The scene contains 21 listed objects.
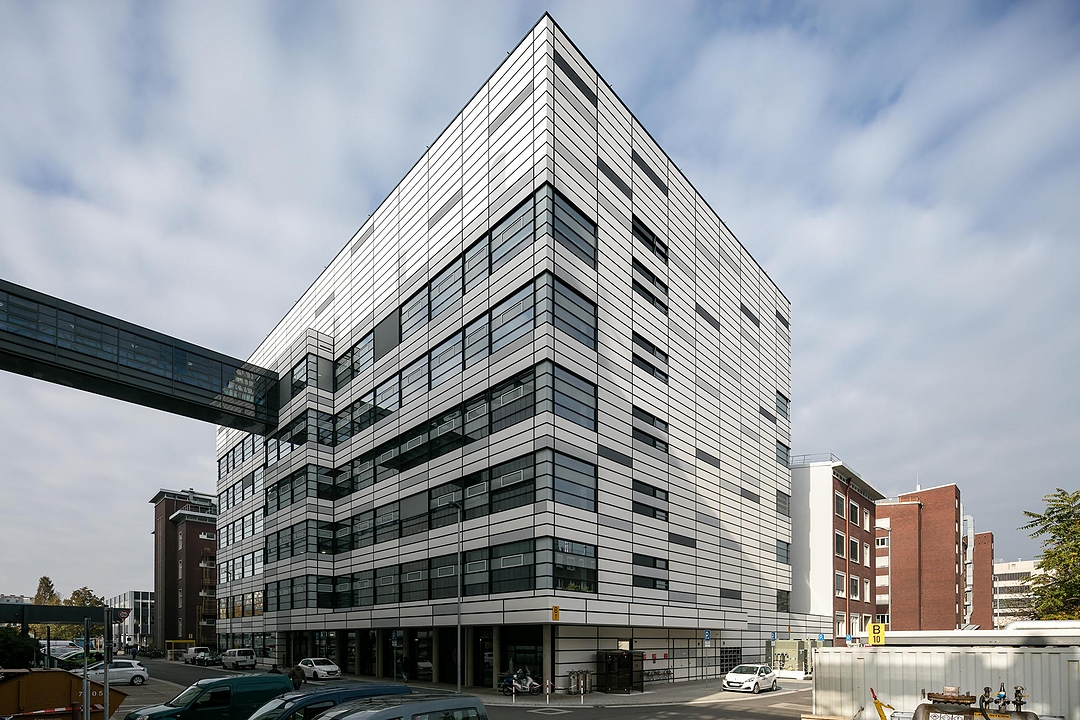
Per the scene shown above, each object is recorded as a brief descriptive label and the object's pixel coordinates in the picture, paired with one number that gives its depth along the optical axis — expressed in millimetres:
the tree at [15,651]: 41375
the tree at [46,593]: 145250
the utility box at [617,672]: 41125
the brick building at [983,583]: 119250
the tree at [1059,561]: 39031
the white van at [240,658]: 65250
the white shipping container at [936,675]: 14469
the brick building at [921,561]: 97625
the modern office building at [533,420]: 40750
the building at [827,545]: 74000
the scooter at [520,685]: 38562
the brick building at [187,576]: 111250
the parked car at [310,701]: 14695
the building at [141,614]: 135625
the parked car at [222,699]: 19891
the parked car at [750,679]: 42031
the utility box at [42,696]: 17641
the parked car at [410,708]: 11141
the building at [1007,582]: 169125
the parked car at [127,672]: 48719
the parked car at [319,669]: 50062
